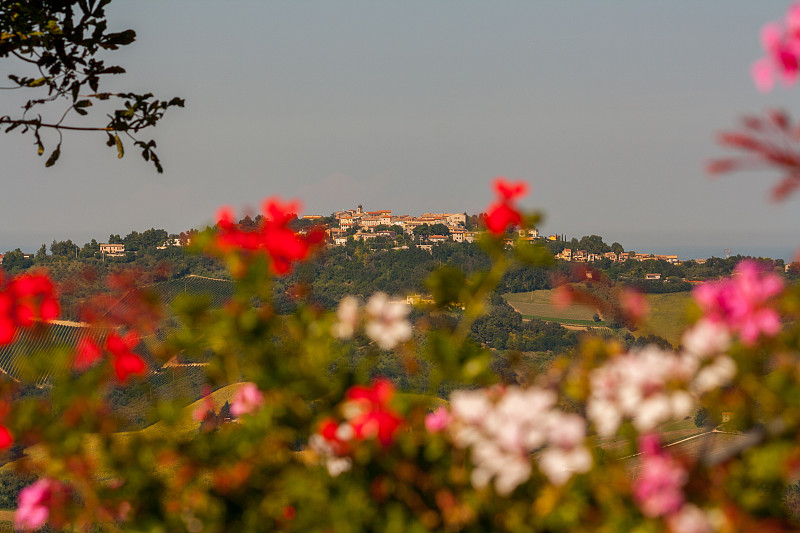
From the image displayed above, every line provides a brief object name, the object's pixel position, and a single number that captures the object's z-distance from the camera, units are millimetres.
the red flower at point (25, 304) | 7214
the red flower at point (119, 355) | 7184
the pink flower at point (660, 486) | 6888
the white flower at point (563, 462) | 6914
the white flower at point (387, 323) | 7151
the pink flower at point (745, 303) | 6985
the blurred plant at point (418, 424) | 6921
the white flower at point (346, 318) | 7147
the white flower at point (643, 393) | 6932
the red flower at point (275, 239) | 7195
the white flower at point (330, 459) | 7045
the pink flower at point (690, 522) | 6860
